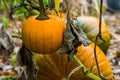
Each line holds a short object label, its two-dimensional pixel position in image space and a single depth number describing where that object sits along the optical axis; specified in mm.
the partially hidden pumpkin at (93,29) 3271
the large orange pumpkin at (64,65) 2488
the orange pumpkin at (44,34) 1851
